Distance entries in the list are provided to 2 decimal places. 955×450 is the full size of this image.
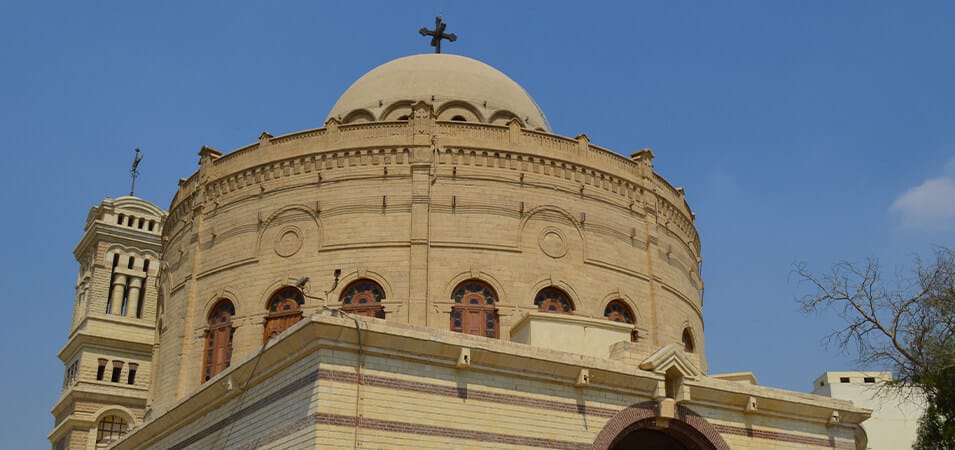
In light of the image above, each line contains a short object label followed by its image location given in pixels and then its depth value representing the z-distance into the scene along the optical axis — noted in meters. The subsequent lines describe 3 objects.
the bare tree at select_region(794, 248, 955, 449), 21.97
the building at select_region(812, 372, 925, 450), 50.66
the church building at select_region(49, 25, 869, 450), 16.30
